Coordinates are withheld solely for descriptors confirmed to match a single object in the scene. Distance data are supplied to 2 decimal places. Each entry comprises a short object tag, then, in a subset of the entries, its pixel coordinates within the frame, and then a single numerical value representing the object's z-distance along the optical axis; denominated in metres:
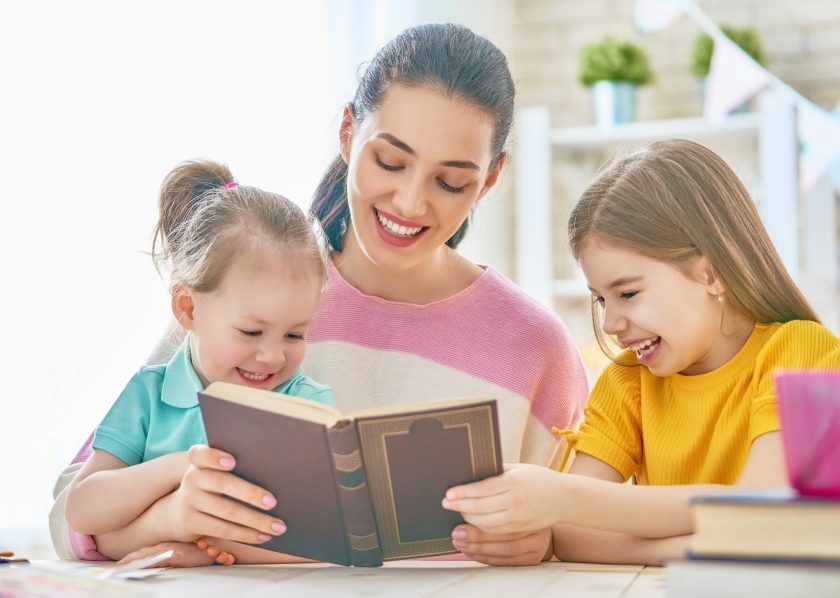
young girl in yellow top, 1.41
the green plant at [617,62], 4.01
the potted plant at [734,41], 3.85
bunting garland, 3.65
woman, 1.67
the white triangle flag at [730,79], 3.76
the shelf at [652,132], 3.81
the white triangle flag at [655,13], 3.99
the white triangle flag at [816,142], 3.63
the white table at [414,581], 1.12
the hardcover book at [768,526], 0.81
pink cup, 0.82
